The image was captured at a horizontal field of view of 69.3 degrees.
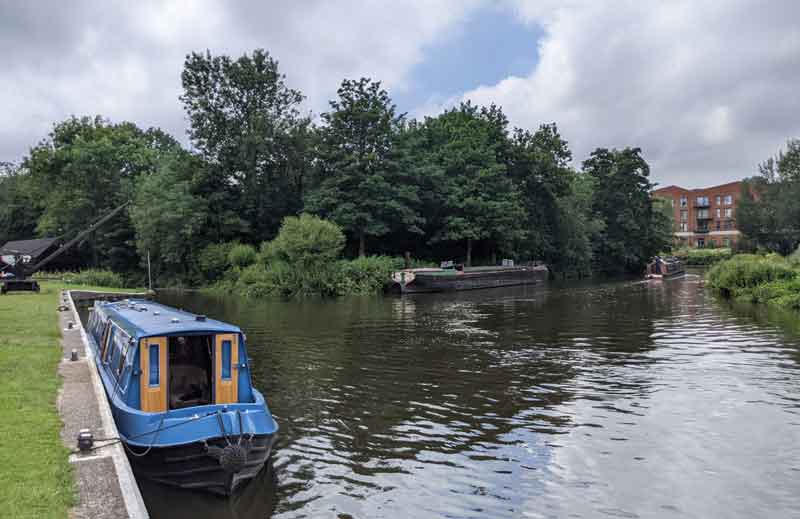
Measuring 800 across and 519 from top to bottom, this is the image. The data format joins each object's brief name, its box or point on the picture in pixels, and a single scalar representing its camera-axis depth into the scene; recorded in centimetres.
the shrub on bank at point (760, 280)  3070
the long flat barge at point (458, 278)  4541
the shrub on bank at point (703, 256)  8806
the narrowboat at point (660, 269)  5981
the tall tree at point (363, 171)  5056
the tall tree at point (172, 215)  5344
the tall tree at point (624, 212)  7519
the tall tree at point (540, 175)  6425
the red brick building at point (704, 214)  11975
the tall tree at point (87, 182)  6144
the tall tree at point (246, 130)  5659
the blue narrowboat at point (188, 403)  826
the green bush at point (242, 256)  5141
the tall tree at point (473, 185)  5541
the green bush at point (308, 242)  4556
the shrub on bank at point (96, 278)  5081
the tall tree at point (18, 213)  7431
